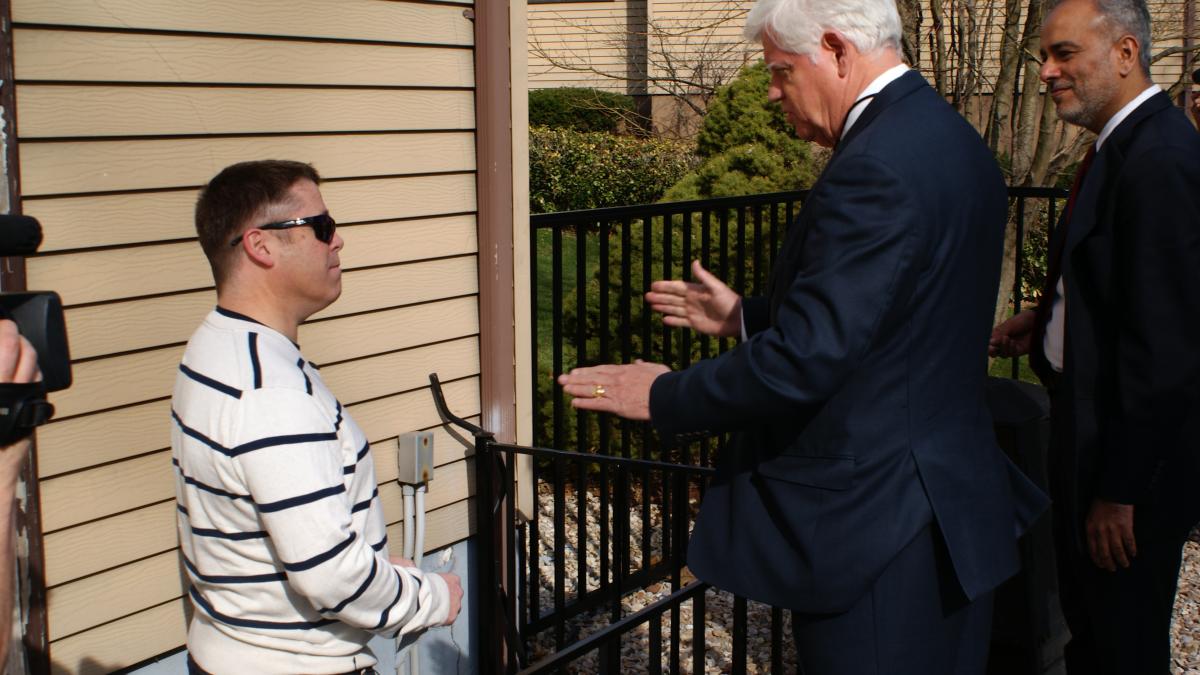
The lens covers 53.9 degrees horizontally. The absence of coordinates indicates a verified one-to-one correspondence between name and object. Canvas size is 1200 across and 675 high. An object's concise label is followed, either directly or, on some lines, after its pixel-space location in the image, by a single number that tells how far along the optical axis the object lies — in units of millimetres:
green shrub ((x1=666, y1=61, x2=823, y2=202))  7336
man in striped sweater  2158
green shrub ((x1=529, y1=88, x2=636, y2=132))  19219
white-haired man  2074
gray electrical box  4035
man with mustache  2822
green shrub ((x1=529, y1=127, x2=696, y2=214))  15828
